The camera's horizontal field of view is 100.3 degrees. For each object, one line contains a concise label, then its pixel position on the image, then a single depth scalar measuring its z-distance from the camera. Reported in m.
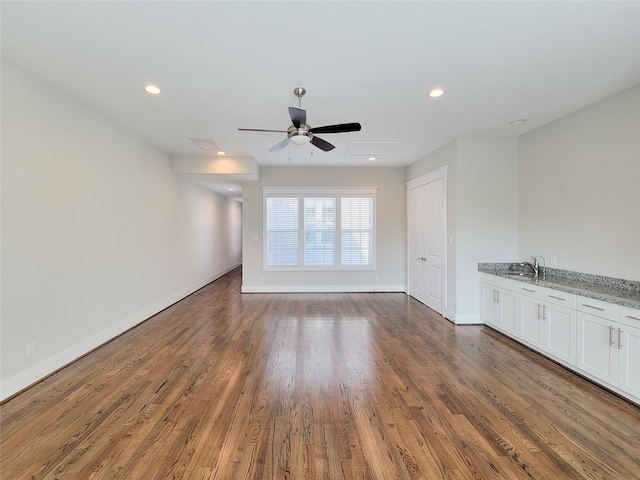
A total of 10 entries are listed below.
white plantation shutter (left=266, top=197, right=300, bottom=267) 6.11
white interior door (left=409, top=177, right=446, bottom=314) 4.60
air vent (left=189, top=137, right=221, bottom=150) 4.18
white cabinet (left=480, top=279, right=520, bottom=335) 3.42
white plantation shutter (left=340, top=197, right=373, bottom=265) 6.15
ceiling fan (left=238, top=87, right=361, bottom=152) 2.64
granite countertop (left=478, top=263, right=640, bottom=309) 2.37
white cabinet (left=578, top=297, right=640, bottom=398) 2.16
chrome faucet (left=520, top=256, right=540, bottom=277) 3.62
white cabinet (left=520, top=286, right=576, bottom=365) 2.69
